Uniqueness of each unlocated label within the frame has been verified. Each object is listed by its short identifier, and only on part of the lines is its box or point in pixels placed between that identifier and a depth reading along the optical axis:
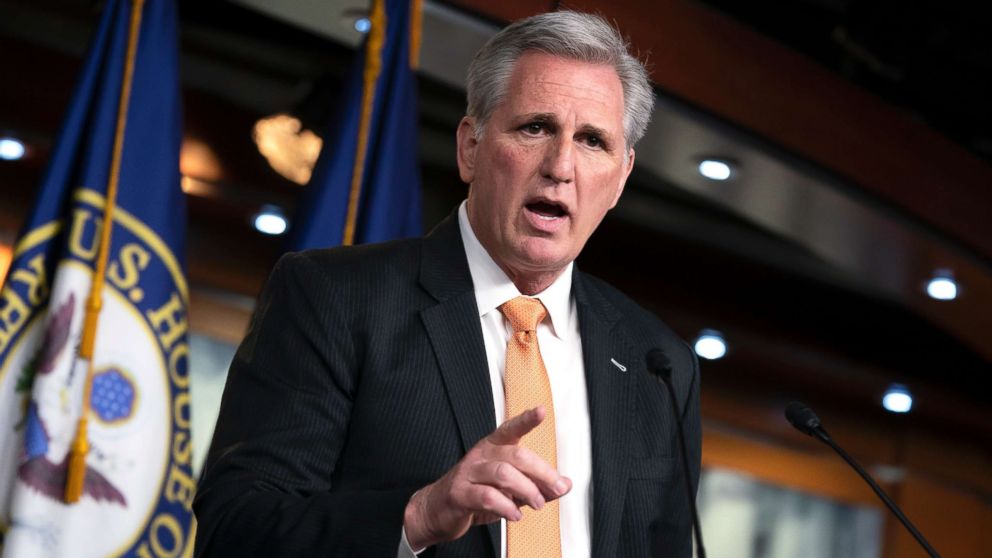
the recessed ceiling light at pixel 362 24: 8.38
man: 3.46
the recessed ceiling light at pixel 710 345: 14.43
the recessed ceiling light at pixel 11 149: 10.42
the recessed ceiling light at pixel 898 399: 15.33
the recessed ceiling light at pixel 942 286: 11.99
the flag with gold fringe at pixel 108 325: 6.20
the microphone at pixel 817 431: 3.85
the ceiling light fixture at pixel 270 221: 11.53
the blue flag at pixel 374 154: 7.12
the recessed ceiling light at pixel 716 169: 9.98
